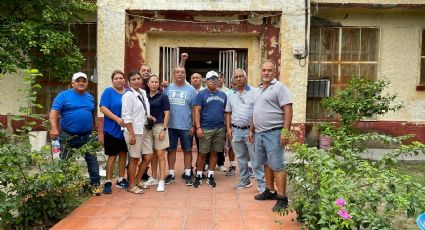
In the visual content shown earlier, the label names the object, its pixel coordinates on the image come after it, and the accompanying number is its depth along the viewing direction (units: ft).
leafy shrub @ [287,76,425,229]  11.21
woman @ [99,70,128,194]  17.99
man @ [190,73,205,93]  21.70
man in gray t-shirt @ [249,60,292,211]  15.83
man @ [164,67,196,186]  20.20
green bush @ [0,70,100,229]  13.30
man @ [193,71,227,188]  19.92
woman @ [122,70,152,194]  17.58
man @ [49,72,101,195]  16.96
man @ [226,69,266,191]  18.66
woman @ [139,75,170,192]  19.02
